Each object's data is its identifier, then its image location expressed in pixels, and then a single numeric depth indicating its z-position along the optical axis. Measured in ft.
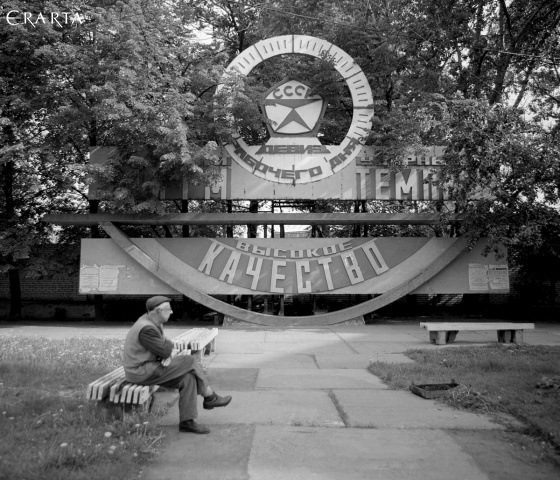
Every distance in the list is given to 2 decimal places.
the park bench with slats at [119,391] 16.44
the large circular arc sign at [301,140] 50.19
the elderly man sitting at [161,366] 16.57
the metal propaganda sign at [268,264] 49.26
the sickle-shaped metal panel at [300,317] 48.11
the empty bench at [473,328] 35.24
